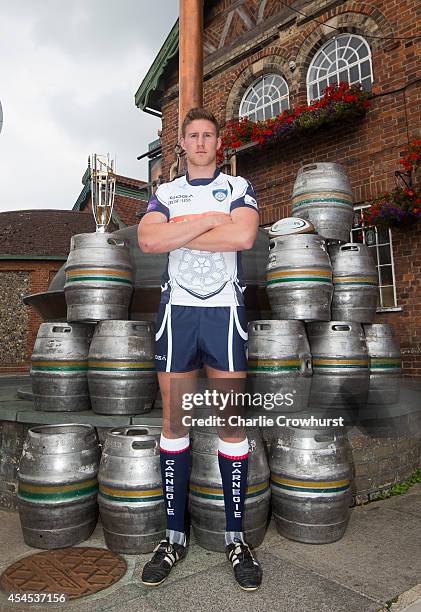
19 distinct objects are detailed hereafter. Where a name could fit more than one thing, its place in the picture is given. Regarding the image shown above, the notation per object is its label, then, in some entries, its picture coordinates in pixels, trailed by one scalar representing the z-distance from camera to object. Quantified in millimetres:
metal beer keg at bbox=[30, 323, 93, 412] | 3590
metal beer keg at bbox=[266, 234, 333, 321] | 3660
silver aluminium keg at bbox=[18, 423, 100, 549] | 2736
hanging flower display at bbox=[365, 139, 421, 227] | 6504
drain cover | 2275
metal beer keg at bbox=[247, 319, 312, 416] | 3363
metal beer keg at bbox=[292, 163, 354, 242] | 4328
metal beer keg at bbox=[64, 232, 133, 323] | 3641
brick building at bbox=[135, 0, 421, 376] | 7375
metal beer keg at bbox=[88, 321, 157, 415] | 3355
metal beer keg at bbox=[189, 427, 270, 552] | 2654
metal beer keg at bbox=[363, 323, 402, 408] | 4070
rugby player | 2404
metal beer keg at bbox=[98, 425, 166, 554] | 2670
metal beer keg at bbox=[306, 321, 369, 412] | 3656
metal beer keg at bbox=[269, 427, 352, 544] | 2779
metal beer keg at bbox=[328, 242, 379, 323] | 4059
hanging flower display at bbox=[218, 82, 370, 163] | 7820
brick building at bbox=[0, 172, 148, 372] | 17422
